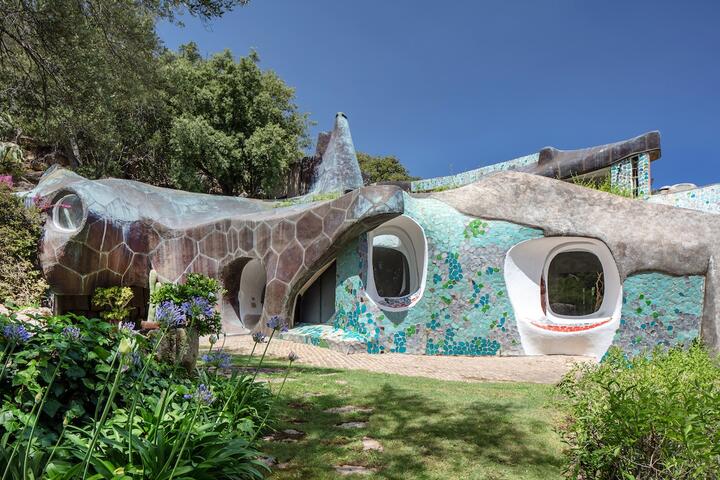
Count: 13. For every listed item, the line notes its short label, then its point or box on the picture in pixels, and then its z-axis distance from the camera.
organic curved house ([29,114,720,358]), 9.90
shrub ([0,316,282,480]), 2.47
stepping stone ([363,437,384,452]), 3.87
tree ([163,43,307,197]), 21.62
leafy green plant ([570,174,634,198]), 11.47
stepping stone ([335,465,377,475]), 3.36
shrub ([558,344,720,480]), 2.64
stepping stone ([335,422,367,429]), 4.44
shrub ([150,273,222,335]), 6.67
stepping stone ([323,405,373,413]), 4.99
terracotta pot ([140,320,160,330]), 7.01
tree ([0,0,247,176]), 7.64
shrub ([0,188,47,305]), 11.91
